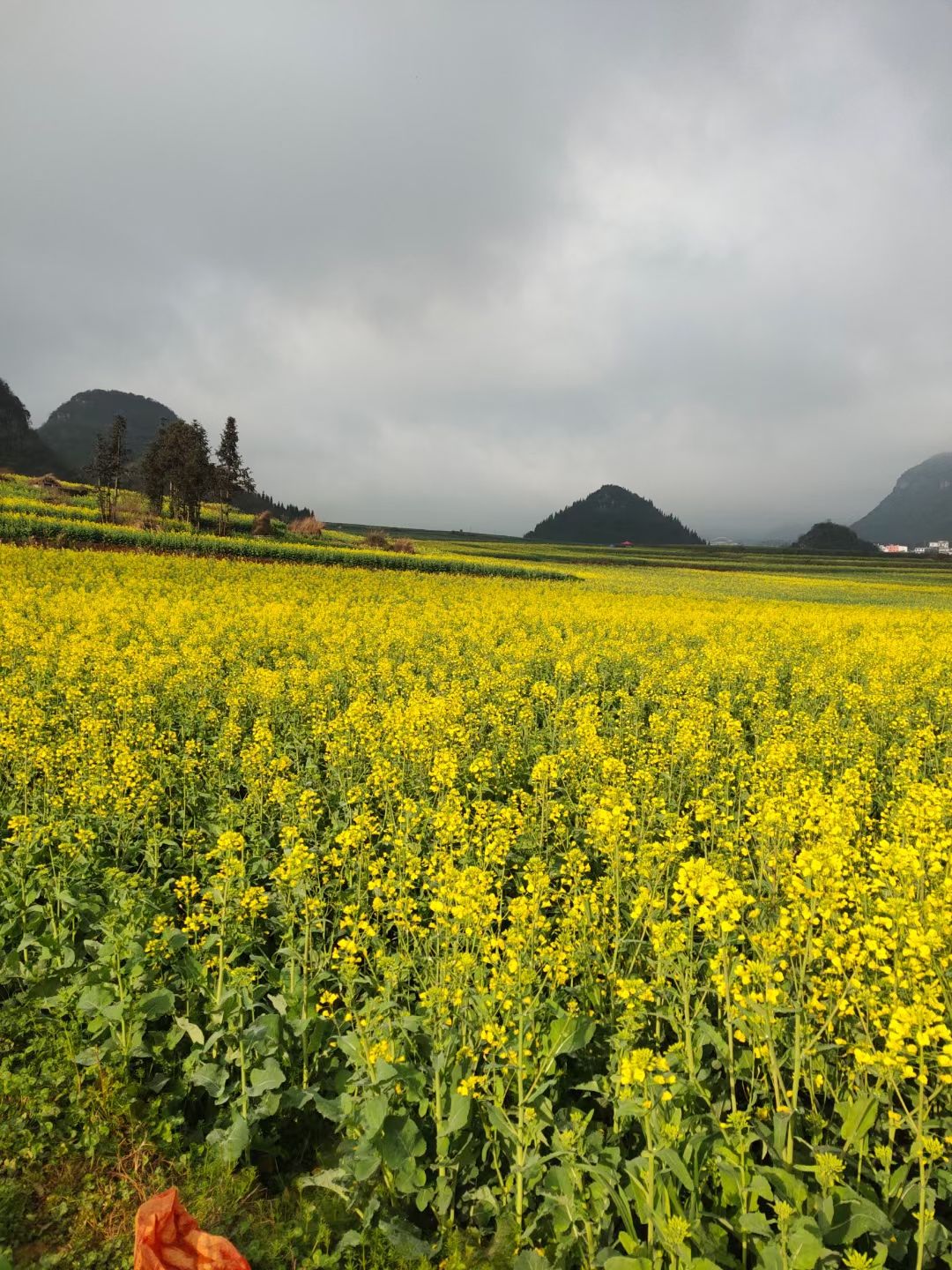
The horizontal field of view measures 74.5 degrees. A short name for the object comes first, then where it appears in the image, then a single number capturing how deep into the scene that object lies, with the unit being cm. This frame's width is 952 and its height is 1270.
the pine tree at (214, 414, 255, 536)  6712
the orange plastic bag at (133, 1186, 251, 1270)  280
